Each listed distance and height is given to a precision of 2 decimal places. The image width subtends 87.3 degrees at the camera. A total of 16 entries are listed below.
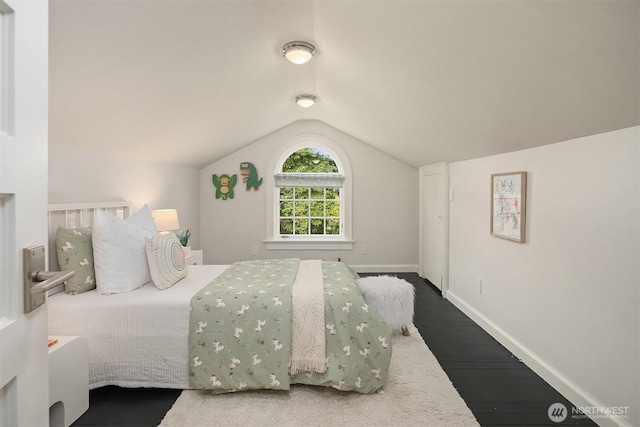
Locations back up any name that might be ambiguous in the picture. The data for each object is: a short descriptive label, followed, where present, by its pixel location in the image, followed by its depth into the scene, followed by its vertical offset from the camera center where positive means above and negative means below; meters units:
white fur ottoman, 2.72 -0.71
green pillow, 2.08 -0.28
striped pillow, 2.23 -0.33
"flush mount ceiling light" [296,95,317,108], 3.50 +1.19
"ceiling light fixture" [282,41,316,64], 2.28 +1.12
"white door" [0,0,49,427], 0.61 +0.05
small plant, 3.78 -0.26
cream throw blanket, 1.97 -0.72
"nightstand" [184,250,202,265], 3.58 -0.49
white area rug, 1.78 -1.09
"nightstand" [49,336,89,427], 1.54 -0.81
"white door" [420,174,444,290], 4.11 -0.18
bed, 1.95 -0.76
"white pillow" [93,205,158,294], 2.12 -0.28
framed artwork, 2.41 +0.06
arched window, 5.07 +0.25
